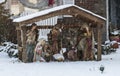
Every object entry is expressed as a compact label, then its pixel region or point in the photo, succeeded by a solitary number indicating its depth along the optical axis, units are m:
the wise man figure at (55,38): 14.17
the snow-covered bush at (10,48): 15.26
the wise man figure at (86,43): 14.11
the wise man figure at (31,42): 13.88
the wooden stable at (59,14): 13.70
